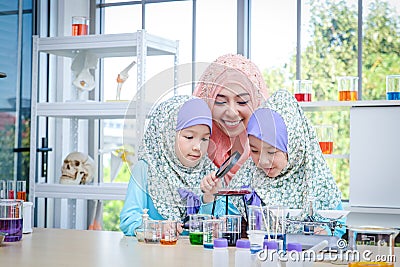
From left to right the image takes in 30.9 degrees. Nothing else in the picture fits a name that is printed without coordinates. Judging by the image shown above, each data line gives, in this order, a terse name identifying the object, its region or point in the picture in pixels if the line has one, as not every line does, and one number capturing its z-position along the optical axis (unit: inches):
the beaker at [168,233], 91.7
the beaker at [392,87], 147.0
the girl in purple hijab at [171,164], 91.7
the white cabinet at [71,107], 159.6
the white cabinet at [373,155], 146.5
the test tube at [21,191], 100.9
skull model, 165.2
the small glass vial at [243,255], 72.6
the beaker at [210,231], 87.4
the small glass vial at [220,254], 74.4
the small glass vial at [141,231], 94.1
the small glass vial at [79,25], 166.2
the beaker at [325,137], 152.9
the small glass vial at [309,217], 83.7
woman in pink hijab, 91.6
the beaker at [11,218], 91.5
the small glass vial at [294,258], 70.9
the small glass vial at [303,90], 154.5
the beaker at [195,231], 91.7
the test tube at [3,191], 100.1
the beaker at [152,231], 92.7
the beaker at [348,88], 151.4
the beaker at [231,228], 88.2
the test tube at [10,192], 99.9
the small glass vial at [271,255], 70.0
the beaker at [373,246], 62.4
